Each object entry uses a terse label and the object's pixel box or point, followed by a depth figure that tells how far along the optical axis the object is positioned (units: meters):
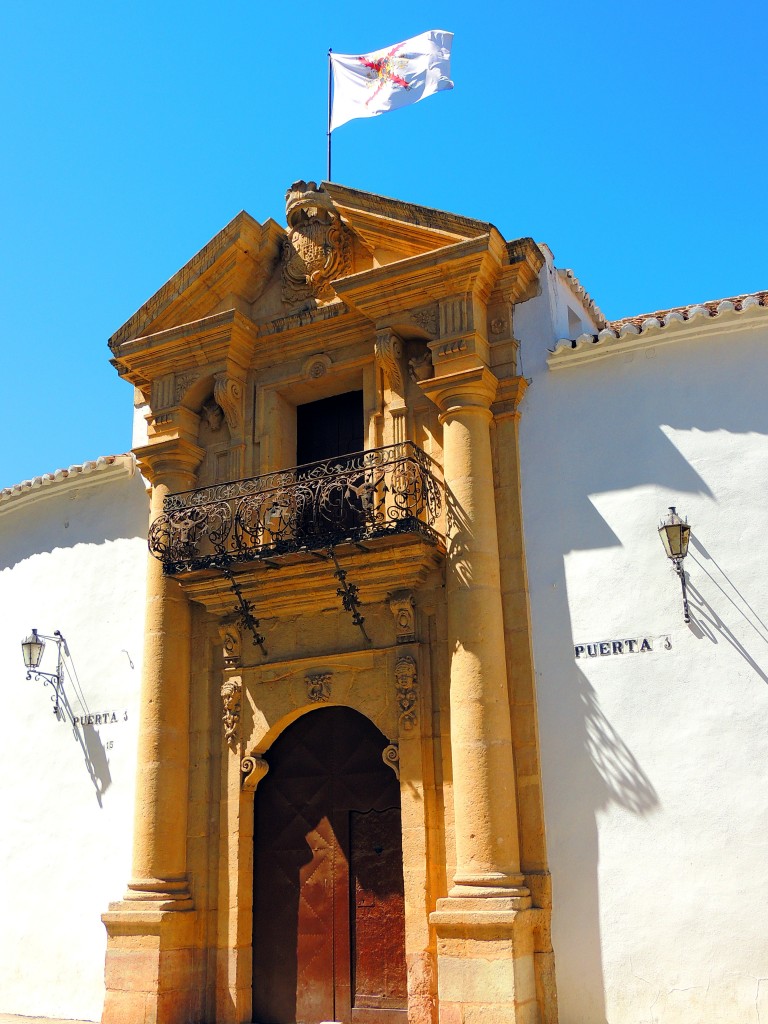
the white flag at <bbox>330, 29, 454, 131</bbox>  10.81
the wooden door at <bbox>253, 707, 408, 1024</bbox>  9.21
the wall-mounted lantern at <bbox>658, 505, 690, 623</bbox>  8.65
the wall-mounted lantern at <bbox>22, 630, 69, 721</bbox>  11.73
